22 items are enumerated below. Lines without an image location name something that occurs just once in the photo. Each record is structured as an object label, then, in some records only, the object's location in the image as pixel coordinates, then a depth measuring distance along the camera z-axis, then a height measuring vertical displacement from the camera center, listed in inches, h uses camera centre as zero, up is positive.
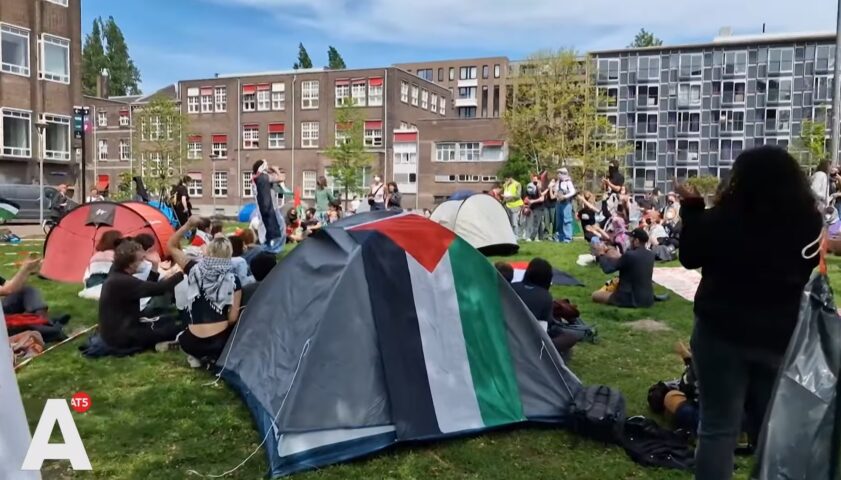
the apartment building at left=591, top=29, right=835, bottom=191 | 2236.7 +333.1
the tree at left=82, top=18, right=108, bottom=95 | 2974.9 +556.1
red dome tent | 434.3 -31.2
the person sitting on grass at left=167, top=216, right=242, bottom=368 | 247.3 -43.3
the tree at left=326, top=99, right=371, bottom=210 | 1995.6 +105.1
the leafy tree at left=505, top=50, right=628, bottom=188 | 1877.5 +204.3
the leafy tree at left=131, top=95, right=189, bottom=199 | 1694.1 +125.5
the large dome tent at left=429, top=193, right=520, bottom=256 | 541.6 -28.1
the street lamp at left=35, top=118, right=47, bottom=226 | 890.3 +67.5
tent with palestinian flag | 179.9 -47.3
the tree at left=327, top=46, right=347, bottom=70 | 2925.7 +560.9
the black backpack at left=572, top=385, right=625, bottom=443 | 189.6 -63.8
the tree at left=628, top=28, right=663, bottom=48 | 3105.3 +705.0
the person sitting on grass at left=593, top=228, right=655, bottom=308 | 360.2 -48.1
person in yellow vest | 708.7 -8.9
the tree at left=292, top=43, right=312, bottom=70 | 2974.9 +568.1
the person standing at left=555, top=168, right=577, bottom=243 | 643.5 -19.0
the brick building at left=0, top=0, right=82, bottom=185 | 1290.6 +194.3
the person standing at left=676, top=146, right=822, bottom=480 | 119.0 -15.0
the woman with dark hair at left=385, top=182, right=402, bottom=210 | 698.2 -9.0
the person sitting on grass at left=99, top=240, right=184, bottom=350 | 266.1 -48.0
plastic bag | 109.0 -35.8
